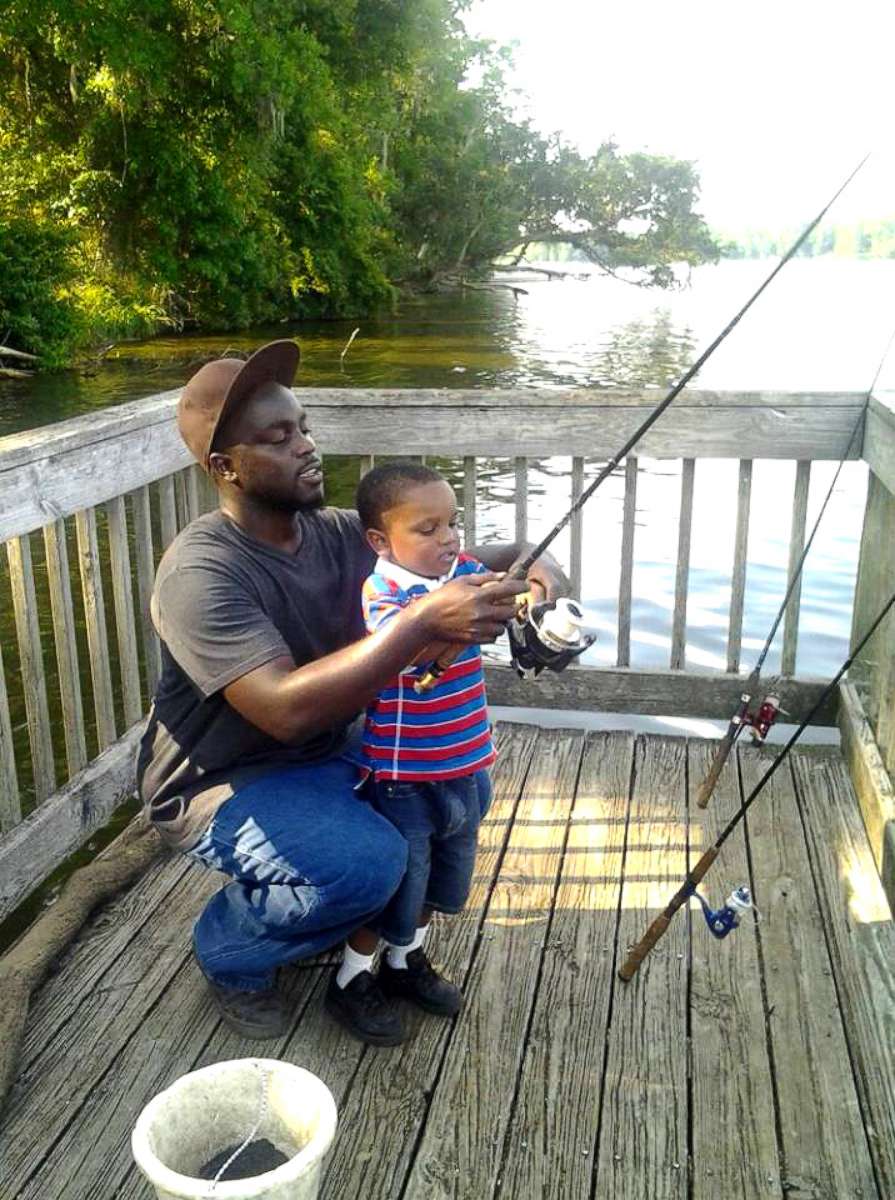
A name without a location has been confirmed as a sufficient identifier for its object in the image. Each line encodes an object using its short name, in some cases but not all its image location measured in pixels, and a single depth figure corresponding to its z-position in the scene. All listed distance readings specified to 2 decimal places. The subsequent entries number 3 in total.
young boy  2.21
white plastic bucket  1.60
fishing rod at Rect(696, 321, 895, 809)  3.12
